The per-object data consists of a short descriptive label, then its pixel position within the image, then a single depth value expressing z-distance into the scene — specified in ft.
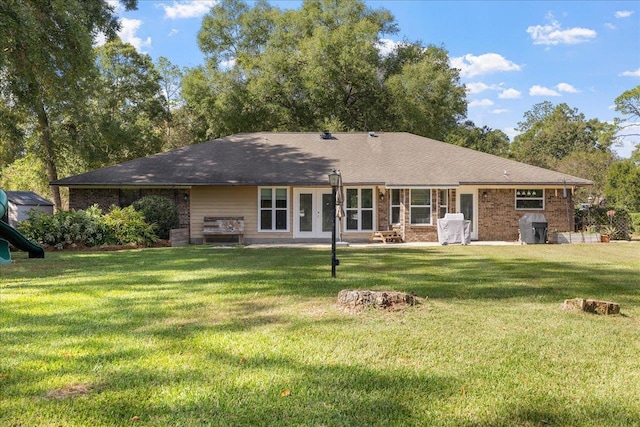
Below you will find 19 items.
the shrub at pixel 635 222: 71.56
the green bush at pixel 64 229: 44.21
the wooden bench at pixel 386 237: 57.00
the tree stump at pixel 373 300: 17.61
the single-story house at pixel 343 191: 57.16
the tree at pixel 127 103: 93.86
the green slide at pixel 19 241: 36.22
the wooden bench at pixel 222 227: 55.62
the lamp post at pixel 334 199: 25.94
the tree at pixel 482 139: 145.79
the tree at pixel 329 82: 87.92
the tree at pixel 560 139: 163.12
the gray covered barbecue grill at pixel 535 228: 53.93
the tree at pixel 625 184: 102.60
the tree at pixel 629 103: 126.41
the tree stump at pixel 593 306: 17.62
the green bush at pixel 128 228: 47.11
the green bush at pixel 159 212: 52.70
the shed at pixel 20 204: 62.54
